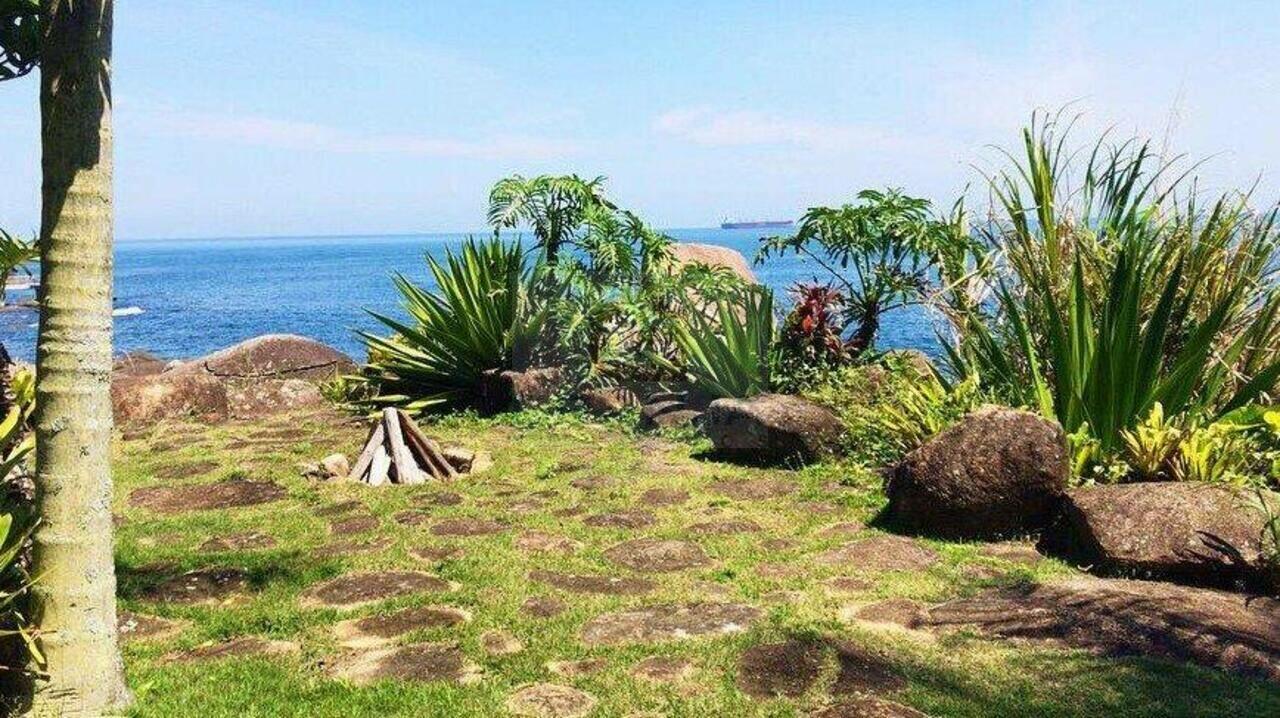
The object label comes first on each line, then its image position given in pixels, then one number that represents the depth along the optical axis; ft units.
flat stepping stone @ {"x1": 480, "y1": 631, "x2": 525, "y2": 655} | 13.24
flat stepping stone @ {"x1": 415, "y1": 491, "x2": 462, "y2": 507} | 22.41
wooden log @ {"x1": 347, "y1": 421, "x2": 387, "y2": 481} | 25.59
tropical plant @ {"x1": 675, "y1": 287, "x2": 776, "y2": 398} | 30.55
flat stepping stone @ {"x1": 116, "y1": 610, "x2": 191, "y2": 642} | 13.99
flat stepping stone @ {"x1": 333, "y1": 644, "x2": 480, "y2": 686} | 12.41
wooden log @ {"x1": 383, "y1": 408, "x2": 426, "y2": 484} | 25.32
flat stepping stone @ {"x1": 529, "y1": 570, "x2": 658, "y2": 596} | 15.87
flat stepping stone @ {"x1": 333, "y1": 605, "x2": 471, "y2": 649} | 13.78
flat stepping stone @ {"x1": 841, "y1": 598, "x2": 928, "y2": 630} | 14.23
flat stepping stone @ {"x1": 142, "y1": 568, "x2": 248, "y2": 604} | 15.67
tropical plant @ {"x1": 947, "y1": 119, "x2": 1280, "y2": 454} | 19.80
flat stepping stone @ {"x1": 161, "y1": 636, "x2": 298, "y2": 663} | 13.23
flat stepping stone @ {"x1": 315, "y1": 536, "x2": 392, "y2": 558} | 18.22
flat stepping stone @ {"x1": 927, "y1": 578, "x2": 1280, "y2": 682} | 12.75
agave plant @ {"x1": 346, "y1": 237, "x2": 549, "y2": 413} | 35.76
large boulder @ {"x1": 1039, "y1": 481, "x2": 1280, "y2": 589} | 15.58
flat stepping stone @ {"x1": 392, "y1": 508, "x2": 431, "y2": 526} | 20.51
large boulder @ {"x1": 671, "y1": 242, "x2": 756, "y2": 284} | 45.11
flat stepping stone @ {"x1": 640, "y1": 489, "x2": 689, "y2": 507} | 22.03
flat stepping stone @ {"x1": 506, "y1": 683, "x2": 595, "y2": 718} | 11.31
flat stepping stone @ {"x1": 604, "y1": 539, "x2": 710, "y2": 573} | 17.25
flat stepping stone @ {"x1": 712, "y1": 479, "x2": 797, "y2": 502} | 22.65
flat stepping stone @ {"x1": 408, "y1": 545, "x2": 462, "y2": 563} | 17.78
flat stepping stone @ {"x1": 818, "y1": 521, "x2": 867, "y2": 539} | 19.20
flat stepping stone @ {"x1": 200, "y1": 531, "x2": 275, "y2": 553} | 18.62
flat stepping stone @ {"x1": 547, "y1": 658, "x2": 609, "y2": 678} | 12.45
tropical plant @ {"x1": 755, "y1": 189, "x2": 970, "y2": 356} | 30.40
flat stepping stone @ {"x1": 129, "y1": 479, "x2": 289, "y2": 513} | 22.24
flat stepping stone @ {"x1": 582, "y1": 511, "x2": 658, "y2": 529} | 20.07
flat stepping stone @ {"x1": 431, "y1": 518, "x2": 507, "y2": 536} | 19.67
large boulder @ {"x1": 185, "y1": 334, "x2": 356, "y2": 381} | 42.86
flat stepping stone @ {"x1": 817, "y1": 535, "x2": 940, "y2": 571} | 17.13
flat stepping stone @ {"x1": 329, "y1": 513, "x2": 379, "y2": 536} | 19.86
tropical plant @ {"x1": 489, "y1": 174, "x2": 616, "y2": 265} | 36.27
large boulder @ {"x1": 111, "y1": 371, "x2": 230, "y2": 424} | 34.58
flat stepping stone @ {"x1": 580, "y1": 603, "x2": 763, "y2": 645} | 13.74
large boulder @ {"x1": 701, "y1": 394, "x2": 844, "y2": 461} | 25.75
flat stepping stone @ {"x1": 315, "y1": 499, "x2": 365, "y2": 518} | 21.39
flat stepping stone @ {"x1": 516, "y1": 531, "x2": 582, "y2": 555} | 18.37
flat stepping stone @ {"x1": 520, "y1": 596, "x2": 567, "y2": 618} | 14.75
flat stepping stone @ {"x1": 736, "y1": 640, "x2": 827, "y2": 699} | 11.87
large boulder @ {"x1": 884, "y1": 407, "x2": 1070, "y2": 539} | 18.61
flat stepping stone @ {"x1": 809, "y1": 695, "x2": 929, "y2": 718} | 11.09
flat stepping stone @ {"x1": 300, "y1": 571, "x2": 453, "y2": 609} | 15.51
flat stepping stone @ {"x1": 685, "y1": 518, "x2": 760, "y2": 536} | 19.47
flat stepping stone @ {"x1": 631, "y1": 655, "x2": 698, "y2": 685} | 12.23
